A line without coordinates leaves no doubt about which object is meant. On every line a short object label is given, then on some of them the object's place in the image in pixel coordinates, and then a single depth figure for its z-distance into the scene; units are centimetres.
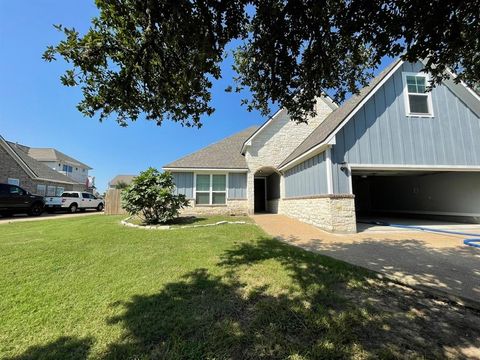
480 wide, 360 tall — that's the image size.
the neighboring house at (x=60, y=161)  3753
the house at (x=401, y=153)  903
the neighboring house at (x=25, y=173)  2064
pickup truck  1955
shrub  1031
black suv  1571
